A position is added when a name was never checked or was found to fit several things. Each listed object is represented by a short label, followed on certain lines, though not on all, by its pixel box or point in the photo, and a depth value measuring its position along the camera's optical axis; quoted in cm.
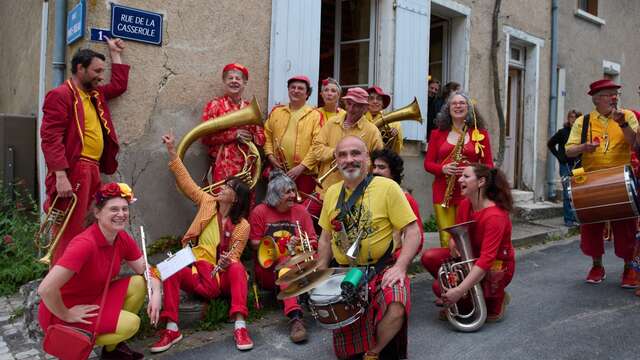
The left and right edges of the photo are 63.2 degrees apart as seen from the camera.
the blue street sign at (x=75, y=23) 429
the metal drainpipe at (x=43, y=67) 503
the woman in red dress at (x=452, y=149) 442
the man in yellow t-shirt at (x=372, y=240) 295
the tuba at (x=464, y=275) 358
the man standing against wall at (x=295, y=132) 495
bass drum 432
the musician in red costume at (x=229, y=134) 475
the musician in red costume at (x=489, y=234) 355
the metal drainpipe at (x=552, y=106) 954
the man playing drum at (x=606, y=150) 467
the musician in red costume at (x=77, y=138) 365
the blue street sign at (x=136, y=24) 442
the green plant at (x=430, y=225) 718
